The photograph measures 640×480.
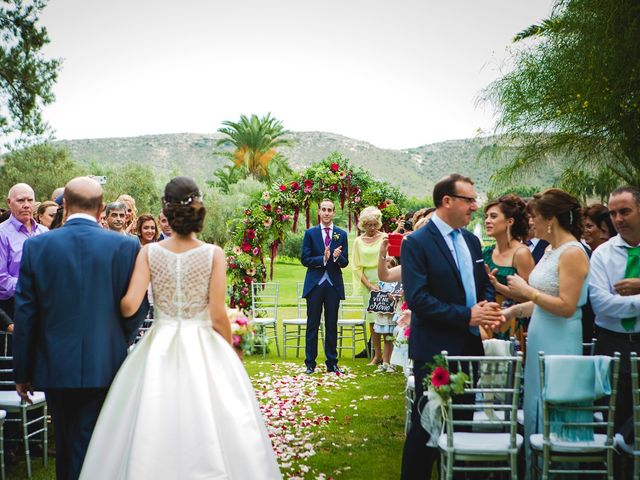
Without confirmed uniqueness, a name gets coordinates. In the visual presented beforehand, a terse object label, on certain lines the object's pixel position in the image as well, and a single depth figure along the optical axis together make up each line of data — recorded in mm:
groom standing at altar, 9156
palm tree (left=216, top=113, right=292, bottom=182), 45375
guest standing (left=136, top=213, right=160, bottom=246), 7738
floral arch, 11492
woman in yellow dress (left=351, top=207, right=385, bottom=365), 9352
